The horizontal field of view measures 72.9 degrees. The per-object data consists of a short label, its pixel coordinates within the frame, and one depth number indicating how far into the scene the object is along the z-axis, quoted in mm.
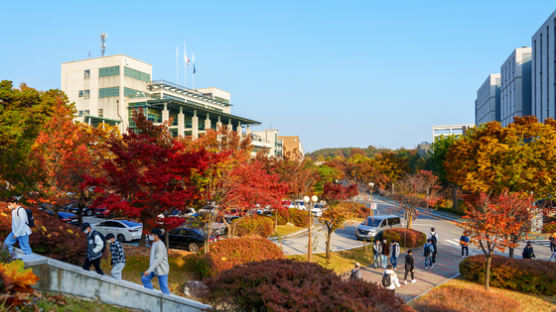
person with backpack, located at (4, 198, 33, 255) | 9523
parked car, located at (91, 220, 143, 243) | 21922
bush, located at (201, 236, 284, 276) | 13703
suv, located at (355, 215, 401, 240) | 26114
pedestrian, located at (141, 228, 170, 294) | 9172
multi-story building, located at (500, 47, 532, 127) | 84600
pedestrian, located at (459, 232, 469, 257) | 21194
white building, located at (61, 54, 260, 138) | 54281
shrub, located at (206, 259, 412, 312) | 6242
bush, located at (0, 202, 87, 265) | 10500
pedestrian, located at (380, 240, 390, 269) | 17750
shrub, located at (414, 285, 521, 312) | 11281
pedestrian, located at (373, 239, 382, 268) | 18406
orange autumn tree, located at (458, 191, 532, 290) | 14867
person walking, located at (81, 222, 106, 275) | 9398
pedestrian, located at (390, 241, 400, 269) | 17297
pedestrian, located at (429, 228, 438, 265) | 18969
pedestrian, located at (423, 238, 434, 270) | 18047
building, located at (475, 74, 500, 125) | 112438
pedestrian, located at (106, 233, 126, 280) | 9555
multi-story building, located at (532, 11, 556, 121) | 61906
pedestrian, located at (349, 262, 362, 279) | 12083
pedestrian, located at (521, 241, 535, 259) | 18125
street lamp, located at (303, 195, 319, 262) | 16941
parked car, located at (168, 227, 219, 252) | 19578
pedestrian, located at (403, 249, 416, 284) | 15664
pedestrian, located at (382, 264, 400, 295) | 12211
